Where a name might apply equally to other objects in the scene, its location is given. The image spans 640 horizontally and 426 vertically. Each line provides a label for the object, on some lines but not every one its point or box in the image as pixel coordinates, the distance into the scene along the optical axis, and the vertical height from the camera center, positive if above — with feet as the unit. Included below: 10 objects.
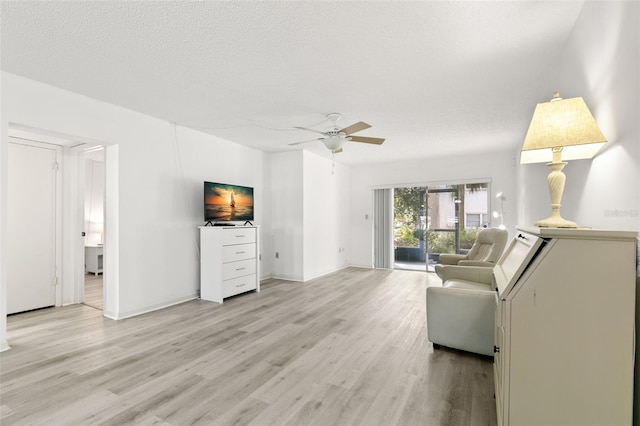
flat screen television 13.98 +0.46
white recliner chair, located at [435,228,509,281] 12.63 -1.79
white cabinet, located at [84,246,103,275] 19.15 -3.16
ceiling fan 11.24 +2.88
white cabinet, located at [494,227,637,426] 3.68 -1.60
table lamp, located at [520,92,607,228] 4.49 +1.20
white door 12.02 -0.70
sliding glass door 19.98 -0.50
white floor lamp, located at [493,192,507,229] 17.39 -0.02
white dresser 13.52 -2.45
